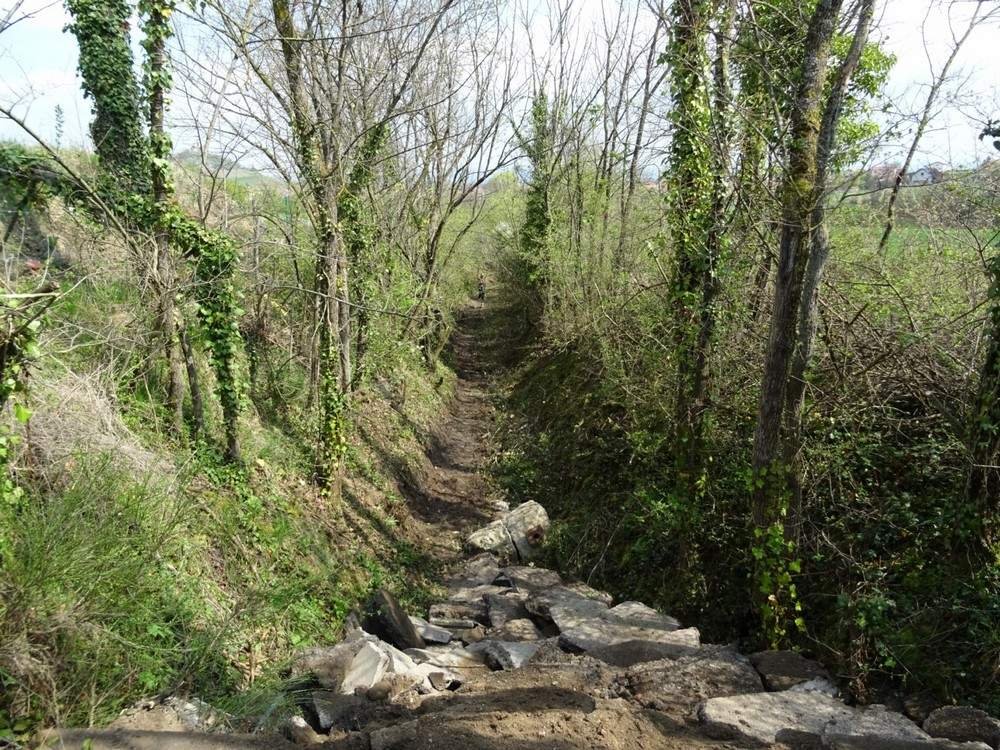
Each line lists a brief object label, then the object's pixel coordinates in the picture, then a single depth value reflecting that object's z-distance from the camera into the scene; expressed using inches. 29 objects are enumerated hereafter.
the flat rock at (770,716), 169.8
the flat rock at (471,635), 280.5
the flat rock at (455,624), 292.8
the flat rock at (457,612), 305.1
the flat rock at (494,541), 384.2
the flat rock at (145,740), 139.6
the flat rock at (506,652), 239.5
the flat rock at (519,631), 276.8
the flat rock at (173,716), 156.2
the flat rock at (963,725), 160.4
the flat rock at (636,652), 234.2
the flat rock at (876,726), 164.4
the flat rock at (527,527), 387.2
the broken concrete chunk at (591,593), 305.7
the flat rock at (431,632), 269.9
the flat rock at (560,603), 286.6
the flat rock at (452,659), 241.0
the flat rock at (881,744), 154.2
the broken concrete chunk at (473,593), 326.6
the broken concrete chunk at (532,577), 335.0
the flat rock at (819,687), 200.4
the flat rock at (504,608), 295.6
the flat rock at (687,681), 196.9
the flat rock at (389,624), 255.8
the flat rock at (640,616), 265.0
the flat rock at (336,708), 187.2
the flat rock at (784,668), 207.2
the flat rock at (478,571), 354.3
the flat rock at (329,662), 214.8
